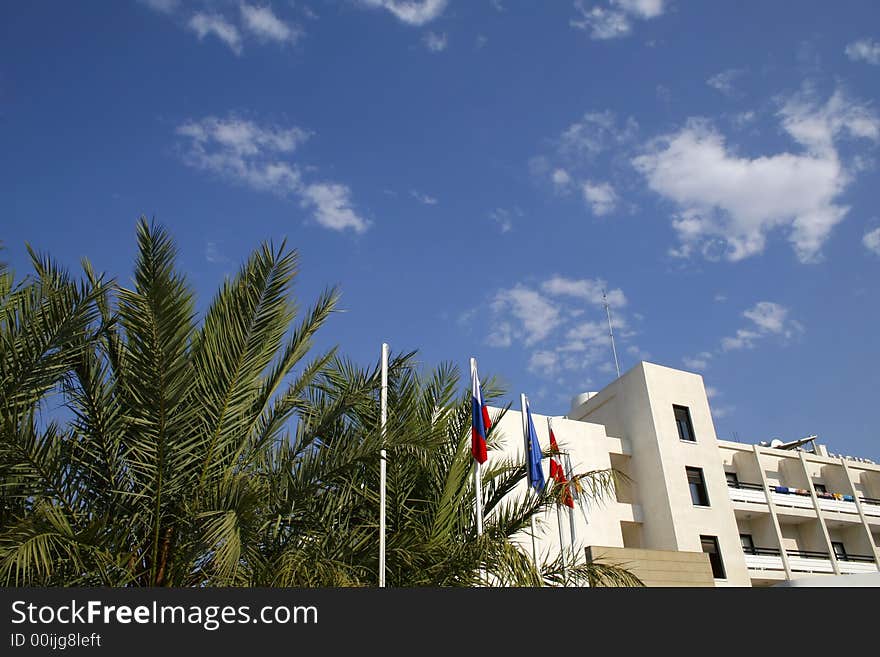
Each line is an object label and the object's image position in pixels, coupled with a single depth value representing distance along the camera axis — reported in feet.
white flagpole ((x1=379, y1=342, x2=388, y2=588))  26.35
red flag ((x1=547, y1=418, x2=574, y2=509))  33.04
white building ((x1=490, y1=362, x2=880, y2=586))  69.26
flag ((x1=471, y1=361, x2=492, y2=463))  32.07
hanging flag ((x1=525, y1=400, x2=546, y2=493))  38.81
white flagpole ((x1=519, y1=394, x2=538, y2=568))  38.90
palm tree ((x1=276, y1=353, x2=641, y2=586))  25.61
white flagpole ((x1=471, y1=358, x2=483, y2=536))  30.14
